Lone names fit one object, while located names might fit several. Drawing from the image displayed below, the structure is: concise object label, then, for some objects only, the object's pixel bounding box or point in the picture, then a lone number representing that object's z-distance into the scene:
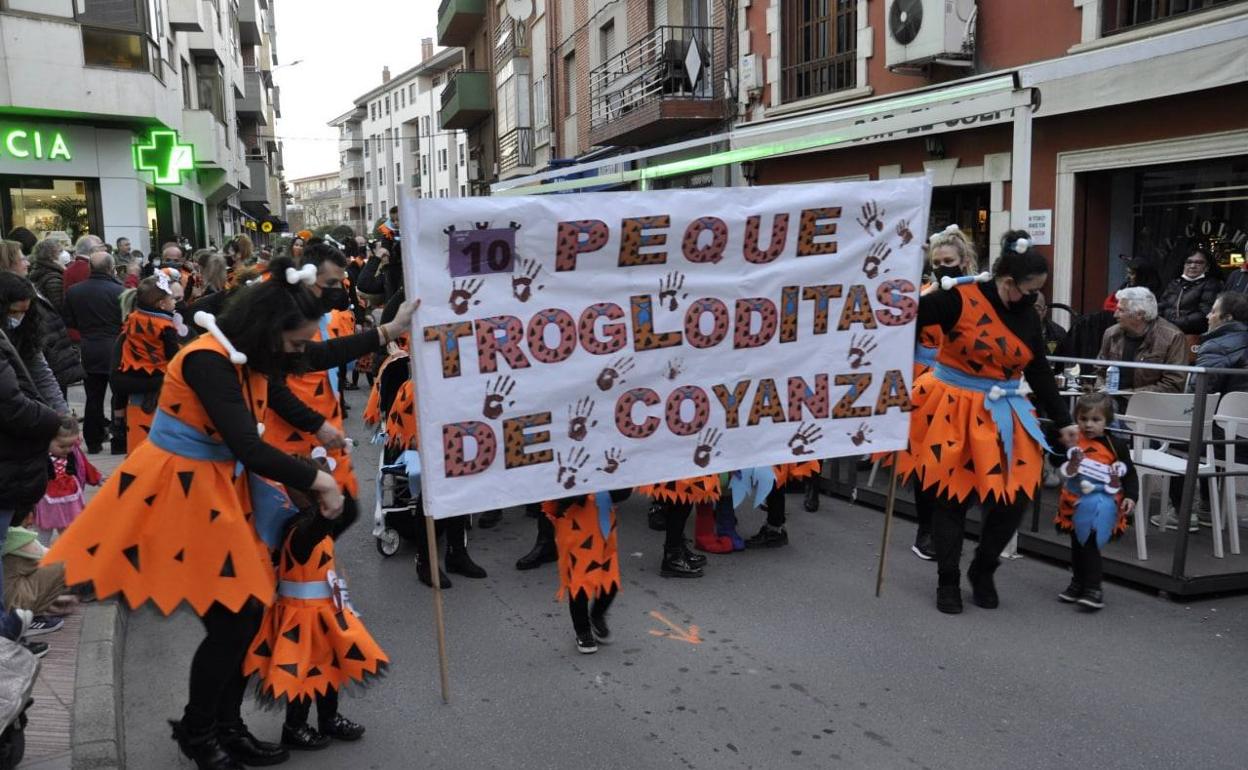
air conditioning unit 11.51
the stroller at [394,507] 6.45
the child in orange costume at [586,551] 4.60
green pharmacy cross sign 18.88
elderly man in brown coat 6.74
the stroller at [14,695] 3.21
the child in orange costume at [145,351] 7.03
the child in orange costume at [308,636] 3.58
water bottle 6.68
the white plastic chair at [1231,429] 5.92
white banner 4.10
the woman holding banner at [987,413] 5.03
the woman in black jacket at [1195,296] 8.34
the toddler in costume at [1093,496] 5.16
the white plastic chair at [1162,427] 6.01
